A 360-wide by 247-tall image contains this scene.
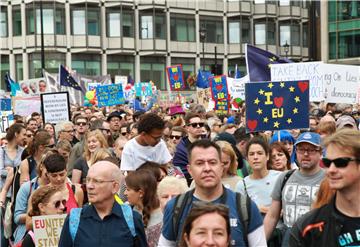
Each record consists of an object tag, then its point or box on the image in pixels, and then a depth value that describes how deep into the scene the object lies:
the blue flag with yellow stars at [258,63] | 14.46
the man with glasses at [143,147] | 7.63
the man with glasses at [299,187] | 5.64
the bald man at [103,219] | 4.69
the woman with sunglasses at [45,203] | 5.68
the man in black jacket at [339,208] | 3.53
